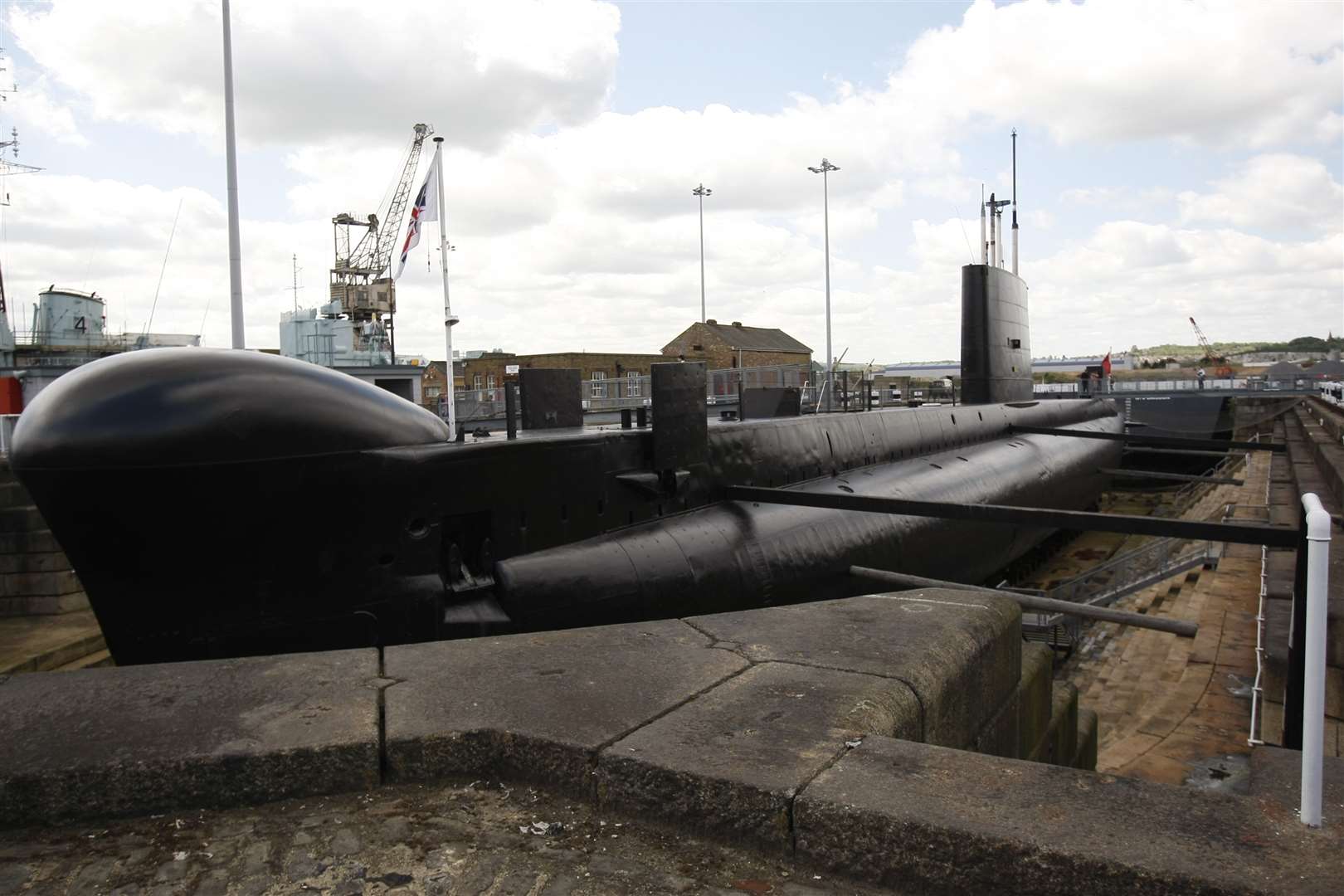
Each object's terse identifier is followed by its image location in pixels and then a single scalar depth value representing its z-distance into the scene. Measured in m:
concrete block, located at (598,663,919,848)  2.50
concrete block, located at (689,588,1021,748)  3.47
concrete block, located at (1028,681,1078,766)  5.33
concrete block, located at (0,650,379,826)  2.67
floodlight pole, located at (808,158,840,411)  41.34
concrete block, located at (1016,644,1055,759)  4.65
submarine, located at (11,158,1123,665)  4.58
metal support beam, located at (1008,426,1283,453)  14.19
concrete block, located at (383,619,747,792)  2.84
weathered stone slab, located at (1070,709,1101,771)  6.38
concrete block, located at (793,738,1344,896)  2.07
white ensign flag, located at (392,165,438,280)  18.03
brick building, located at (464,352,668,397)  46.56
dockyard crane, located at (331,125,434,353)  47.03
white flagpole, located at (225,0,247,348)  13.11
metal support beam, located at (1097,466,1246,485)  14.64
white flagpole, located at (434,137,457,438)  17.64
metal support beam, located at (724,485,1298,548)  5.67
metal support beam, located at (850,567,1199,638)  6.37
